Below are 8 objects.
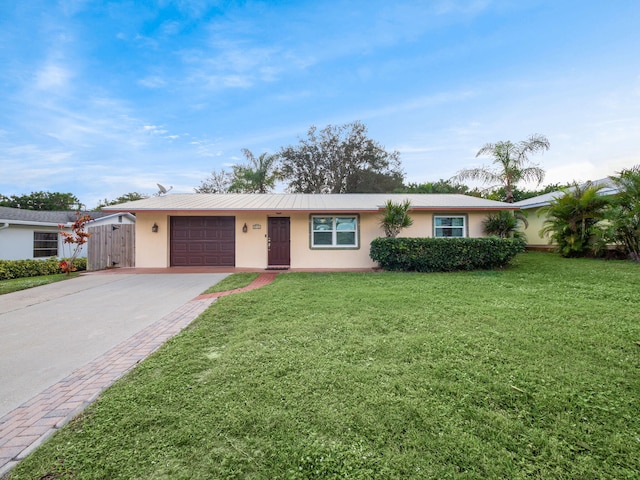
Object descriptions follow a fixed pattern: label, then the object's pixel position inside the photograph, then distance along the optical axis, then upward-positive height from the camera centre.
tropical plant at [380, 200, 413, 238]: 10.07 +0.89
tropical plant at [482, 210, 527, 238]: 10.84 +0.65
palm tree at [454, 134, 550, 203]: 16.44 +4.93
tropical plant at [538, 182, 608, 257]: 10.59 +0.85
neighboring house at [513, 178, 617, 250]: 14.07 +1.15
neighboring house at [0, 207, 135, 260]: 13.06 +0.54
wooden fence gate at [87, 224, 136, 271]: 11.05 -0.10
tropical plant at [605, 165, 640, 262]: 9.65 +0.93
